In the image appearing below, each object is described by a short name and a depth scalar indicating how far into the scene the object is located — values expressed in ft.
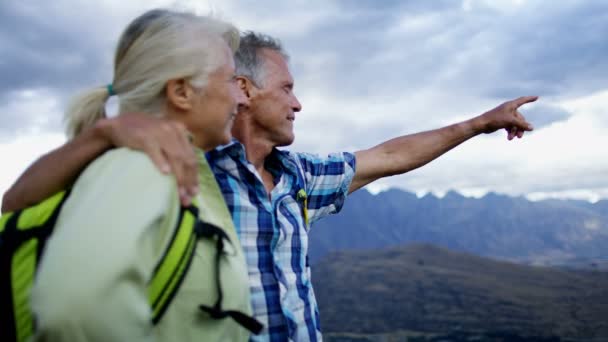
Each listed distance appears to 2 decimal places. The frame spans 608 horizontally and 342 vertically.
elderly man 4.00
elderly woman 2.98
